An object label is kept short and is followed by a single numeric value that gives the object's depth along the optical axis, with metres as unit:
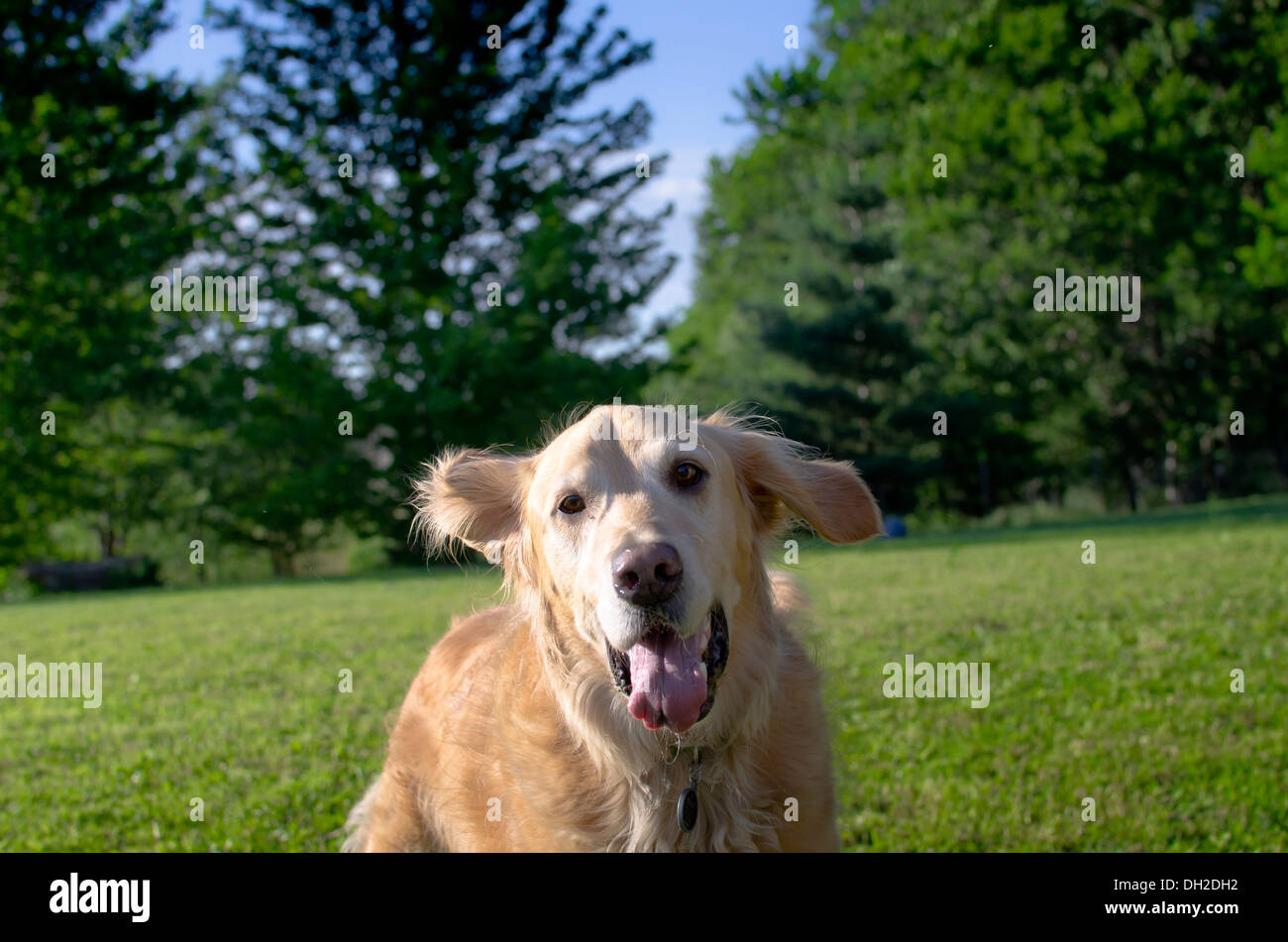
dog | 2.88
